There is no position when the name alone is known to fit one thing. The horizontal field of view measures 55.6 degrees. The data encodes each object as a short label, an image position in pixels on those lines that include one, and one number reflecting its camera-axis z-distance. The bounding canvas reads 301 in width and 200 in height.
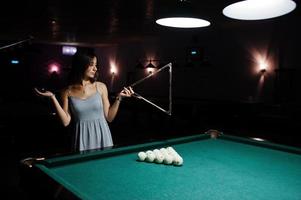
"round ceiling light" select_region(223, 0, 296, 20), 1.93
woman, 2.84
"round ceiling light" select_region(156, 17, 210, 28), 2.41
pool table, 1.49
